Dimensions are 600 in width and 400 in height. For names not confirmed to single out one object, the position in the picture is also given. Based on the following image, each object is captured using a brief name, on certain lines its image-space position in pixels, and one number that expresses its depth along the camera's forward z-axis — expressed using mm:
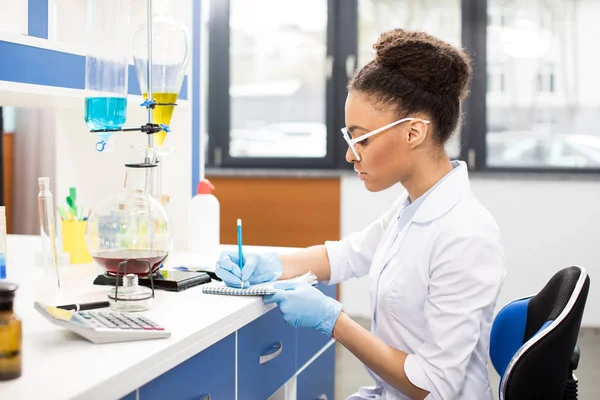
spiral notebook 1349
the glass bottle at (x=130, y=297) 1219
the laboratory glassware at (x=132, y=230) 1306
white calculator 1010
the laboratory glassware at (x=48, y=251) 1262
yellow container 1706
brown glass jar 850
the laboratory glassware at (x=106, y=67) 1458
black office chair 1180
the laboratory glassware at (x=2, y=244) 1486
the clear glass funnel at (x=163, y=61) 1633
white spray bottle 1899
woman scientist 1264
